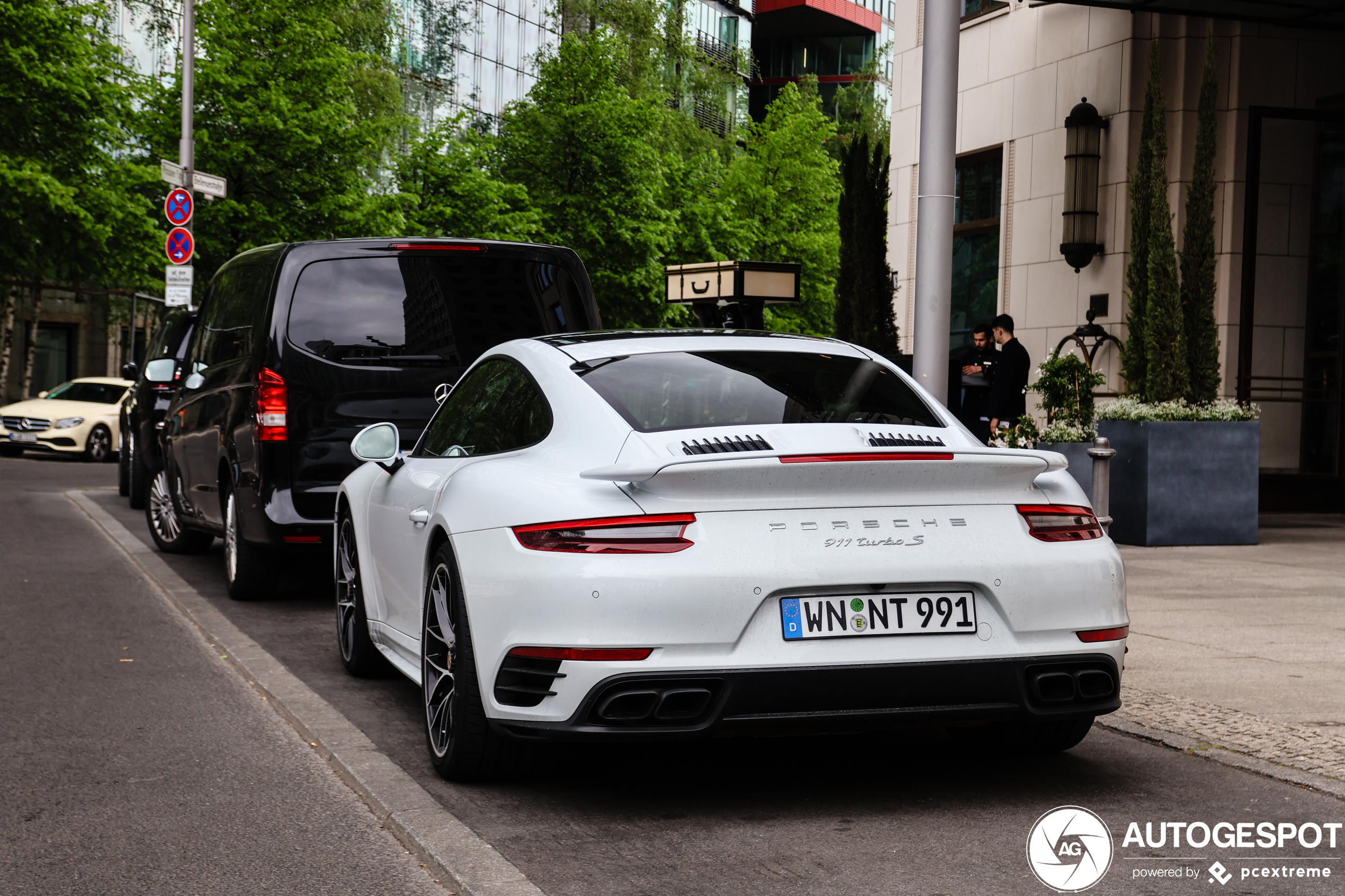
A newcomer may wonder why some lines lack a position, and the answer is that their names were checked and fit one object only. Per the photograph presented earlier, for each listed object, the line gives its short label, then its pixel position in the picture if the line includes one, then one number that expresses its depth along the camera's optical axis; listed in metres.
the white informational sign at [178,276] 21.00
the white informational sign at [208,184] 21.09
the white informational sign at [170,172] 20.03
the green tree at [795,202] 47.66
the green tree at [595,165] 38.41
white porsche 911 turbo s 4.18
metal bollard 9.83
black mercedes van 8.45
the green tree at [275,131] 30.92
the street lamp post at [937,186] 9.20
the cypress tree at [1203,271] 13.20
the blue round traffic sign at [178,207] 21.41
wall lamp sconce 17.33
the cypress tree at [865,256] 18.12
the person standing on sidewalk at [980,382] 14.84
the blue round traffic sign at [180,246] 21.14
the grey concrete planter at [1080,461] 13.16
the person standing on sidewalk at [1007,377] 13.86
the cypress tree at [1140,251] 13.29
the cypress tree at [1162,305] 13.16
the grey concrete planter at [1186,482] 12.82
